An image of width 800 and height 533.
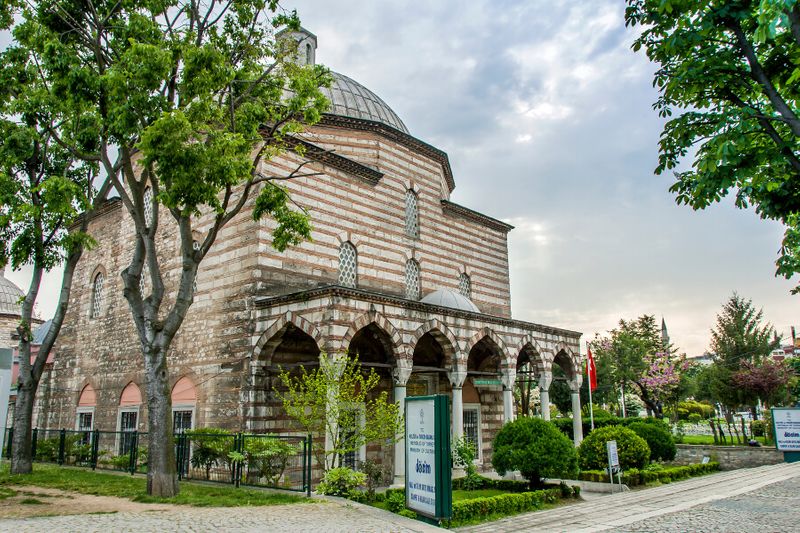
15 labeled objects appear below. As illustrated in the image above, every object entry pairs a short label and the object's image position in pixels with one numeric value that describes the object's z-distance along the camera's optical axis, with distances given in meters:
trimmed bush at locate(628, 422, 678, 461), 20.02
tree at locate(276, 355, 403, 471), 13.02
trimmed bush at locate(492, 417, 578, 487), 13.73
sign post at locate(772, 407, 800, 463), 20.59
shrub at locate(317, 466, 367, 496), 11.78
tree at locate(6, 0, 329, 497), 11.09
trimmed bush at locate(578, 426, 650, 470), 16.83
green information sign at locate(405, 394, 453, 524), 9.26
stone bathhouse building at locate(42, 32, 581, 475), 15.72
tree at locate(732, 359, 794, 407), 28.38
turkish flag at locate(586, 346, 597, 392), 21.09
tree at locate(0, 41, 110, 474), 13.66
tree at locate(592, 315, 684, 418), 35.47
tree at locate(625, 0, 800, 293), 8.34
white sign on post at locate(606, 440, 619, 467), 15.02
